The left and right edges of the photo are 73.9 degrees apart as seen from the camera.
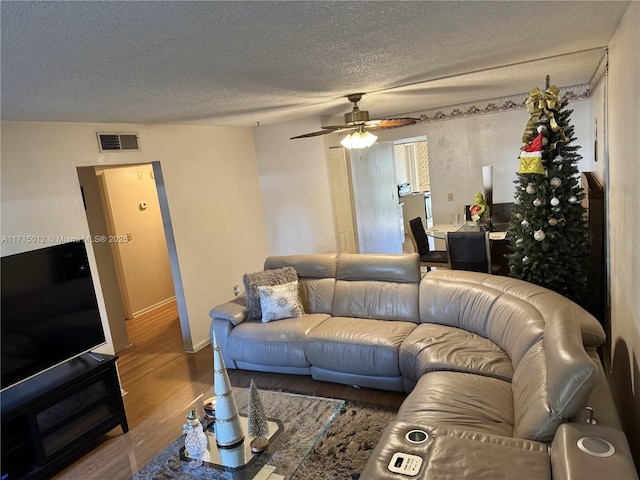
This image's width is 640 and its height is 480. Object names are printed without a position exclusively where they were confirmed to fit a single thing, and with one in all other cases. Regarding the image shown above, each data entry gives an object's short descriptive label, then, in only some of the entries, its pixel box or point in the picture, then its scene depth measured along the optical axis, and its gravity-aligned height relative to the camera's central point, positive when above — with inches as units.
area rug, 94.4 -66.4
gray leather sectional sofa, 67.9 -47.6
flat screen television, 106.3 -25.8
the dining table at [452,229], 195.2 -30.0
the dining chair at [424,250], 196.7 -39.5
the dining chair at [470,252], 167.6 -35.3
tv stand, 103.0 -52.2
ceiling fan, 140.0 +16.4
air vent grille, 149.2 +22.8
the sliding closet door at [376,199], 237.6 -14.5
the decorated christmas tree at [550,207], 125.8 -16.5
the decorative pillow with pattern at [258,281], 157.4 -34.8
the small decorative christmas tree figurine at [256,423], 91.7 -50.0
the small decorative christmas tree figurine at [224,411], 89.0 -45.8
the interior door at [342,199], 219.1 -10.9
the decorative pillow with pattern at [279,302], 153.1 -41.7
